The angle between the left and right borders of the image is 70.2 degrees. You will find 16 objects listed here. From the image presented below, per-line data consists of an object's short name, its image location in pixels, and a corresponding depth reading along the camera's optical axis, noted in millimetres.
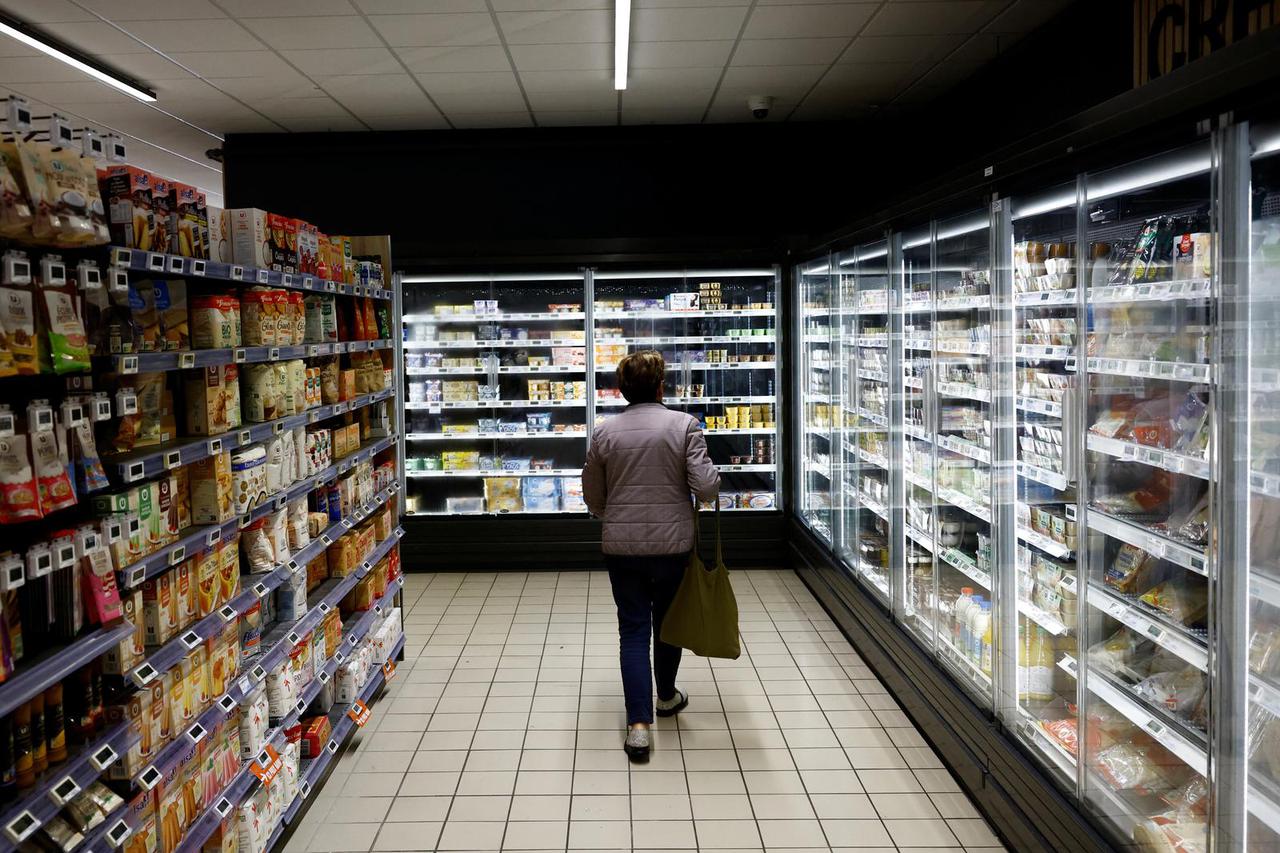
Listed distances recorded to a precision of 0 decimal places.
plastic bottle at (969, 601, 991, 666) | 3682
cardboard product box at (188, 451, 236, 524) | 2809
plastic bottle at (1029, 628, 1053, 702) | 3242
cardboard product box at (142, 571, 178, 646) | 2480
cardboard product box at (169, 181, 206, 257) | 2689
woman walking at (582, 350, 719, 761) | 3838
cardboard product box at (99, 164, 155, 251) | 2393
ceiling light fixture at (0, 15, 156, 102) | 4690
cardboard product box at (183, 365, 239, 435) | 2846
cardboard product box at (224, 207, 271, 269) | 3201
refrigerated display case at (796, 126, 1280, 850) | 2039
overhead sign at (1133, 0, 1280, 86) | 3371
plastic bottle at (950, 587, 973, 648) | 3887
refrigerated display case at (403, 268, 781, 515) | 7195
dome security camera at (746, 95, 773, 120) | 6363
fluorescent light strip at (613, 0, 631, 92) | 4531
